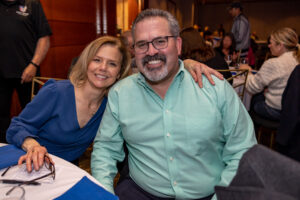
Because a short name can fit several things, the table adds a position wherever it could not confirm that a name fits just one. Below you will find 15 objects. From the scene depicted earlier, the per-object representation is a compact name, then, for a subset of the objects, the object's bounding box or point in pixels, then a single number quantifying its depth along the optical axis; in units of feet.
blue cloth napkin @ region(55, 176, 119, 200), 2.89
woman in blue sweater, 5.16
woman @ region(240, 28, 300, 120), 9.19
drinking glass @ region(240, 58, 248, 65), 13.16
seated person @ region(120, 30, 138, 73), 11.11
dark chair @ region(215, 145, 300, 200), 1.64
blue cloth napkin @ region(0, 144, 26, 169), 3.68
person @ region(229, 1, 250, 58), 19.47
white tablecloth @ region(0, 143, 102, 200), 3.03
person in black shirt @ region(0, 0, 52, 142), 8.18
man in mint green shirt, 4.23
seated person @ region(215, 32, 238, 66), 17.39
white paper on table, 3.36
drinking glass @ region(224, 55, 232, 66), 14.11
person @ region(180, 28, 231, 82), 8.84
